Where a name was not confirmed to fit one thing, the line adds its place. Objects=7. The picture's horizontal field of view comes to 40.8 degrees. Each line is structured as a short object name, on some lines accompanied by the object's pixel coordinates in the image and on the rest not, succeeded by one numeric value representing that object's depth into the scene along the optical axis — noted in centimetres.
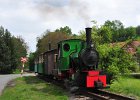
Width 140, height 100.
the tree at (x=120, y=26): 7658
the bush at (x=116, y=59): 1254
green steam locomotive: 948
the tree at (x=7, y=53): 3937
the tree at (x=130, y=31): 7894
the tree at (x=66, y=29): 6358
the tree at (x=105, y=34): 1405
